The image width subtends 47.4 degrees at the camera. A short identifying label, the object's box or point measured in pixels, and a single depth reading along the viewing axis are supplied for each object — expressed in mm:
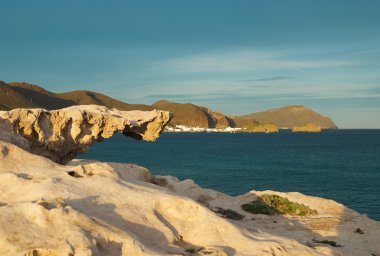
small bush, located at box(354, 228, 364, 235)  28352
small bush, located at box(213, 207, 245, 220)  31253
